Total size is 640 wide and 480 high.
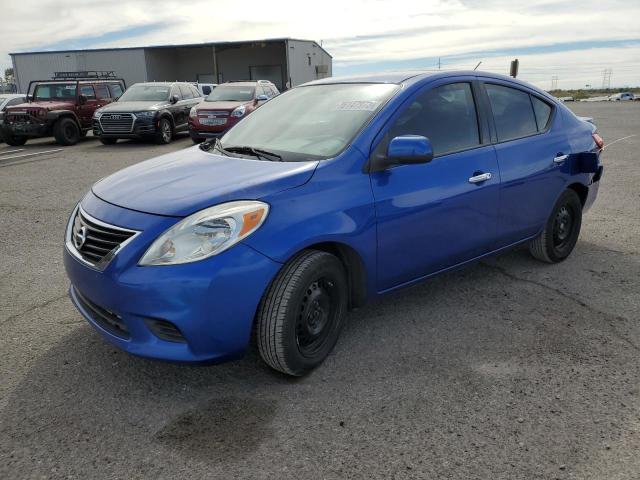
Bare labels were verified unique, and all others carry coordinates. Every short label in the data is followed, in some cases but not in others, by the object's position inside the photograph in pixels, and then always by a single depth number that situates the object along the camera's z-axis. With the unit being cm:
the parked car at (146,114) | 1441
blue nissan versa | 265
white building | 3969
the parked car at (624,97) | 5641
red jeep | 1479
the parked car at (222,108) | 1420
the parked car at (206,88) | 2369
